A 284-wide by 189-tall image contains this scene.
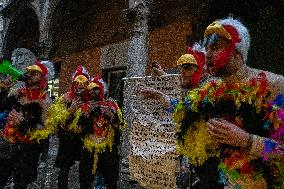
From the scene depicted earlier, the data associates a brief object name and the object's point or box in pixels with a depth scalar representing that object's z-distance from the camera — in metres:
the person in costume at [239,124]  1.99
